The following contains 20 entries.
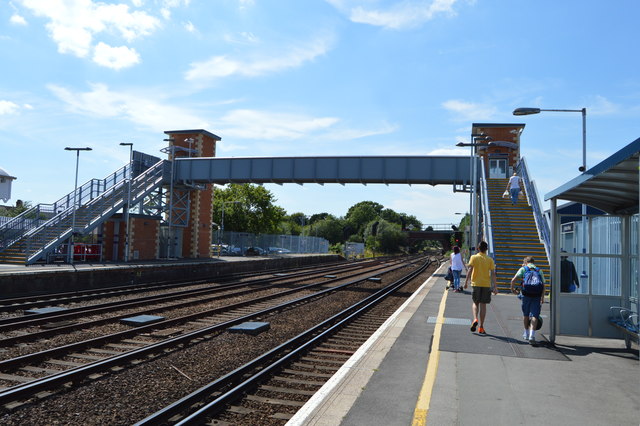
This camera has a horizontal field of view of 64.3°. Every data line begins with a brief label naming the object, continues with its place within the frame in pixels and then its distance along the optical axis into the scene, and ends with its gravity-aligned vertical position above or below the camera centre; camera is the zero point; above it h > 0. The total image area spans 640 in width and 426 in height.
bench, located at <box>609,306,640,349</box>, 7.79 -1.18
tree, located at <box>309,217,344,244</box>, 121.00 +2.44
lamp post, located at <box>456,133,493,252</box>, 23.59 +2.42
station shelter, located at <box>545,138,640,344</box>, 8.03 -0.42
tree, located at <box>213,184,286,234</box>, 64.88 +3.39
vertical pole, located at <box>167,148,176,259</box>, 33.84 +1.92
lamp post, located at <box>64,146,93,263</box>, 24.70 +0.68
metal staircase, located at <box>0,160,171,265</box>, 24.59 +0.73
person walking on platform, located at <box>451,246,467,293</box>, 17.66 -0.80
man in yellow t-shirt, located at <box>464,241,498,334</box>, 9.30 -0.67
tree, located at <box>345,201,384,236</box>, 146.38 +7.84
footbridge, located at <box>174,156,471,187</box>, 30.61 +4.47
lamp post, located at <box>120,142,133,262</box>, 28.56 +0.90
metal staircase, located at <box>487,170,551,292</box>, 18.67 +0.33
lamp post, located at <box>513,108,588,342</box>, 15.56 +4.10
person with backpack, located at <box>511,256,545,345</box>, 8.45 -0.84
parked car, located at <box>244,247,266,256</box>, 46.44 -1.22
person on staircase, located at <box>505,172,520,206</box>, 23.36 +2.67
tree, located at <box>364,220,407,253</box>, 91.69 +0.47
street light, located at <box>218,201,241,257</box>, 43.53 -0.25
